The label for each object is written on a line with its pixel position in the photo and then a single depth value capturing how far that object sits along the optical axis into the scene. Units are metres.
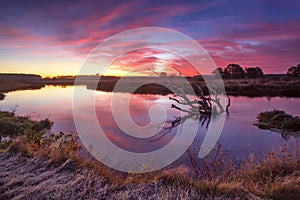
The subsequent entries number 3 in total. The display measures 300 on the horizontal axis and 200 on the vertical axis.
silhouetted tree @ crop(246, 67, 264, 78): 53.65
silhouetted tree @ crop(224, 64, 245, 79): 54.12
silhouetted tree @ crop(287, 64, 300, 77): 44.56
